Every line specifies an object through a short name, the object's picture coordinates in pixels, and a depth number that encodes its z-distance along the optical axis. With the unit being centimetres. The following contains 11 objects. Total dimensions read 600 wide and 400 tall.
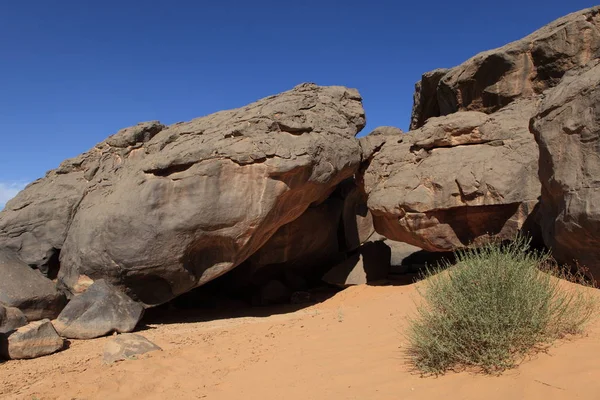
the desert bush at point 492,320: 350
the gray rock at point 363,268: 998
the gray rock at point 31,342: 541
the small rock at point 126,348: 498
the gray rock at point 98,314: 648
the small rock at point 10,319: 564
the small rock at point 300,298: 980
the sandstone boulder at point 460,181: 727
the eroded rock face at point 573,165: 509
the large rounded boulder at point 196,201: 748
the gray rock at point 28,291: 681
